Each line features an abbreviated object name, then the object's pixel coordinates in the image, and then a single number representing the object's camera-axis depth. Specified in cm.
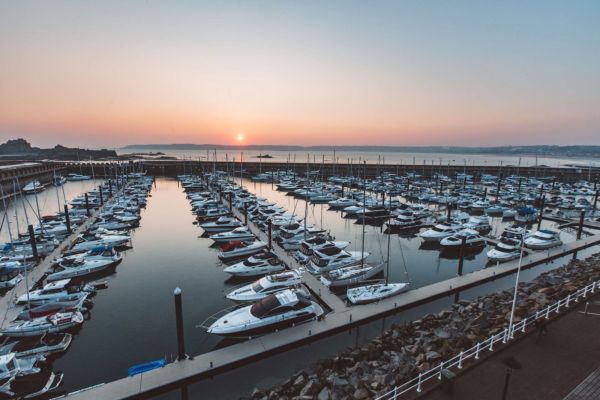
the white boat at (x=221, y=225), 4153
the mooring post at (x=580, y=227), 3791
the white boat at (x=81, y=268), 2736
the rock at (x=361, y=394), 1279
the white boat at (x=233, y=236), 3741
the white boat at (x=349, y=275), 2511
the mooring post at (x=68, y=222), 3823
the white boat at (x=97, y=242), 3302
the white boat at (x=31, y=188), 7072
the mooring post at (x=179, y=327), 1598
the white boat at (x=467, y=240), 3581
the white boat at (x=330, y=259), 2722
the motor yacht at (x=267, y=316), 1811
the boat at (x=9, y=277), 2430
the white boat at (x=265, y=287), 2217
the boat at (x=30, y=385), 1441
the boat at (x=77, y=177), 9794
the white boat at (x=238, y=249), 3284
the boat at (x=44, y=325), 1891
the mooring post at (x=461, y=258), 2640
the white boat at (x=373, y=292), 2164
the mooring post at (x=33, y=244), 2970
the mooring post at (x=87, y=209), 4705
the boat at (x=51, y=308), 2033
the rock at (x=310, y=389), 1382
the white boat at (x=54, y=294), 2192
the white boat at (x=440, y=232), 3891
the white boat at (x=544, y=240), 3319
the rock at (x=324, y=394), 1331
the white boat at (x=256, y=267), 2780
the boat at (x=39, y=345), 1738
